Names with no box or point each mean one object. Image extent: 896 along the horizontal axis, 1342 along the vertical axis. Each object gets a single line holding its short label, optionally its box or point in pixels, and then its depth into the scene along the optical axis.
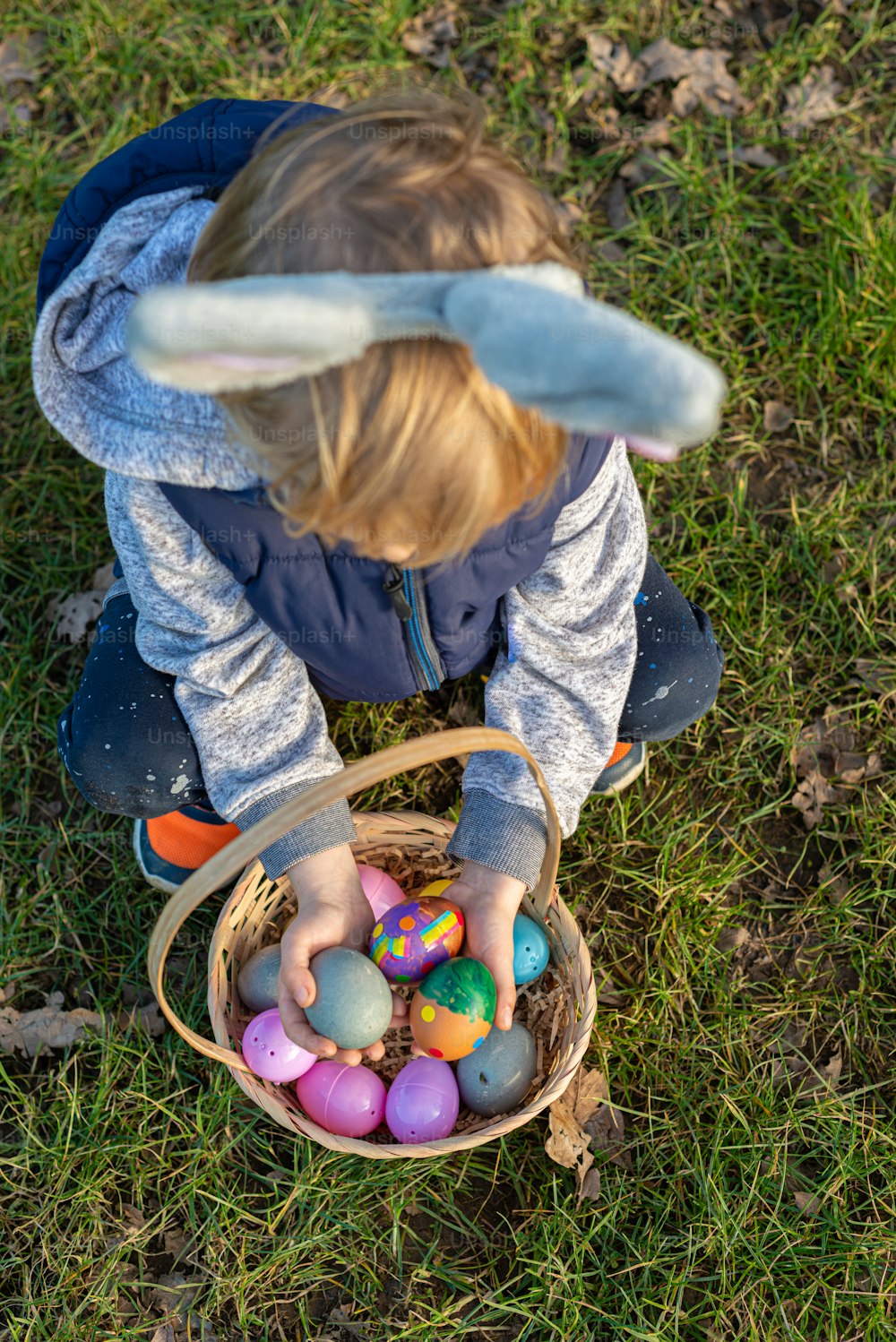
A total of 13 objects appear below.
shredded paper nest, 2.33
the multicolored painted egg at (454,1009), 2.08
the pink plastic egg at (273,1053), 2.23
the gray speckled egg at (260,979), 2.35
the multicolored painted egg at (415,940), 2.15
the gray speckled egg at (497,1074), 2.24
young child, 1.16
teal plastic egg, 2.32
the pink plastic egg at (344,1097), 2.25
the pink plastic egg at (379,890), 2.40
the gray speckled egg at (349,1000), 2.05
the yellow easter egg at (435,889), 2.39
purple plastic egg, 2.21
